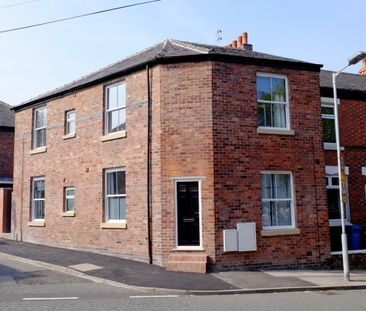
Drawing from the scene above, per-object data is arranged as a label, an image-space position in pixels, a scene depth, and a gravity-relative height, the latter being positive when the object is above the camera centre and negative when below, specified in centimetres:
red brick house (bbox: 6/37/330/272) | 1274 +152
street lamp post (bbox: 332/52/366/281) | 1125 +79
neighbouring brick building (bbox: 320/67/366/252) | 1661 +231
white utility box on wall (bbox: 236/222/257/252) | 1253 -76
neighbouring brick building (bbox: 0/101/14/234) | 2620 +390
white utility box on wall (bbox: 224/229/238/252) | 1238 -86
